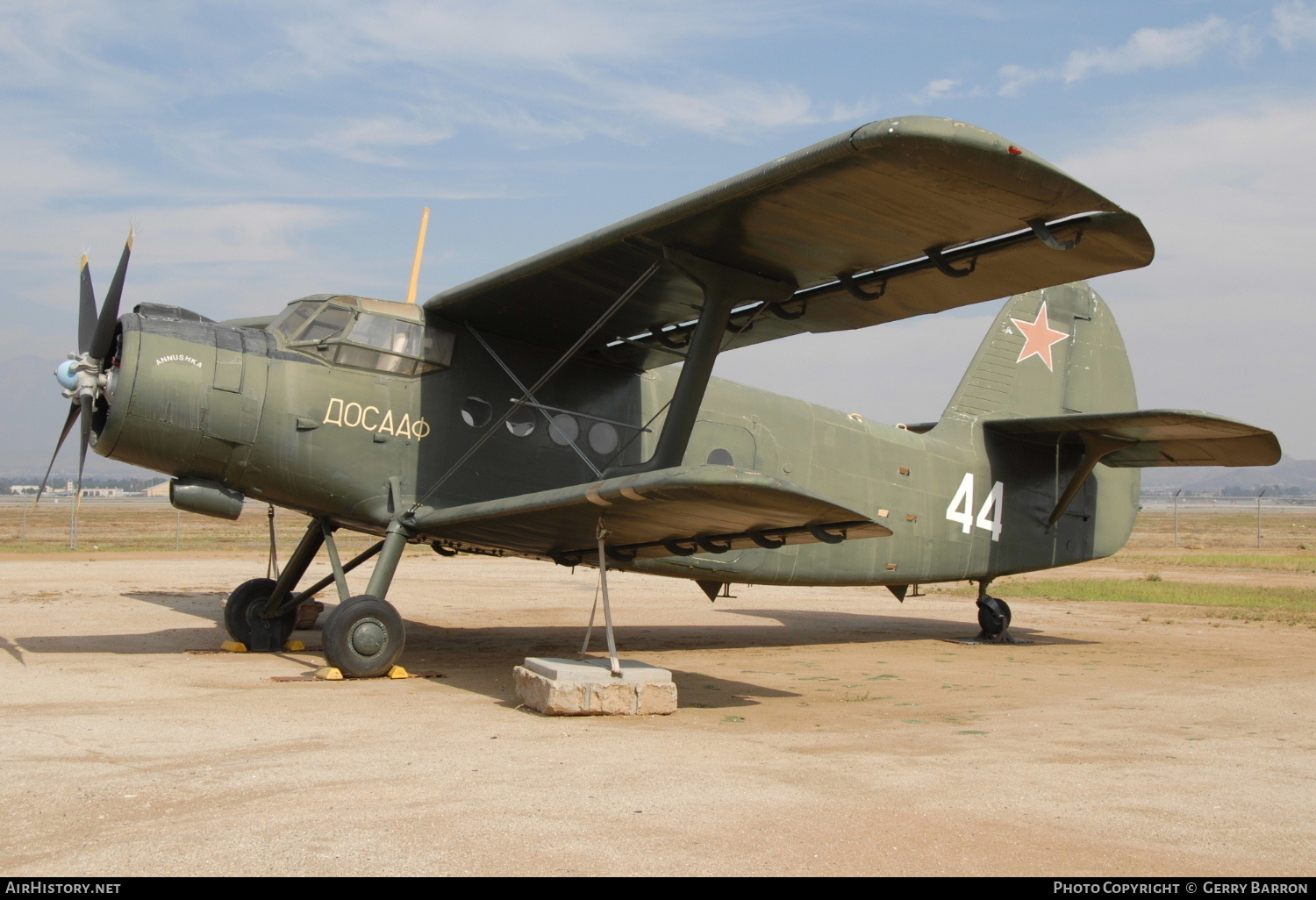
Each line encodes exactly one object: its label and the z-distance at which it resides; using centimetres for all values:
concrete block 707
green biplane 697
